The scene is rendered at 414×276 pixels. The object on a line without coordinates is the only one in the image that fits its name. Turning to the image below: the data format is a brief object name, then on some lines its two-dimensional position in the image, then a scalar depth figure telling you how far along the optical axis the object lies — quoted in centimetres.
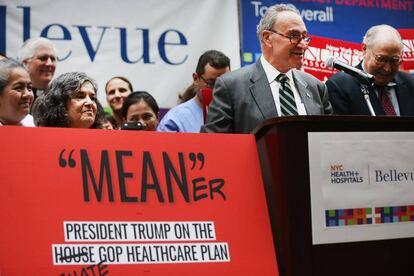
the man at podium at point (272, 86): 618
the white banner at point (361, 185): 468
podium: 460
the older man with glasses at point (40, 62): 890
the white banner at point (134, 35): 1037
